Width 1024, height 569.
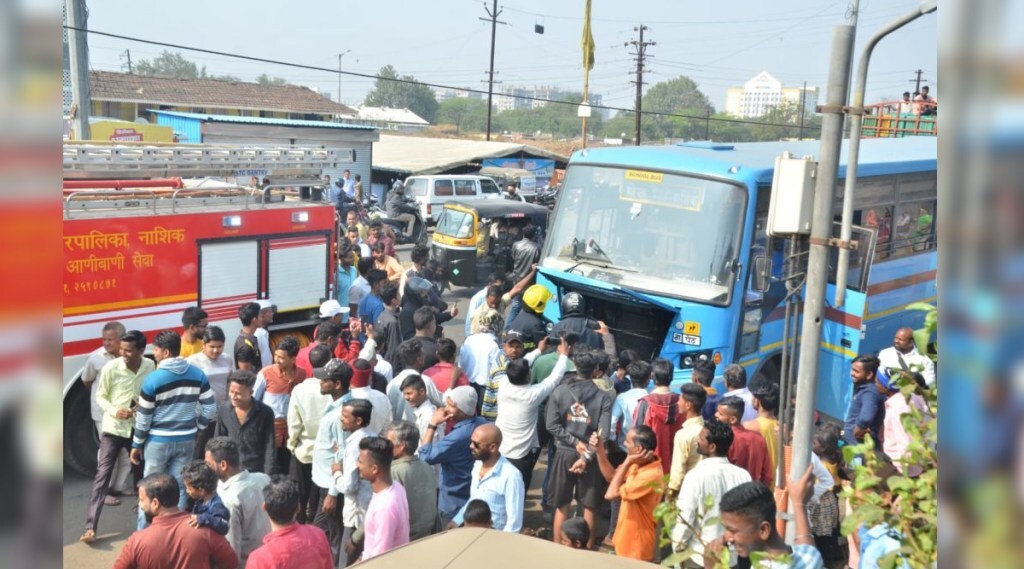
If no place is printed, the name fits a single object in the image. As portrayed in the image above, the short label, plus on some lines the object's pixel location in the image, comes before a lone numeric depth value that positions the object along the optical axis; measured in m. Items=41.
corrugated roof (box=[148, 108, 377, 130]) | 28.77
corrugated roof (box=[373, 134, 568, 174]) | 33.97
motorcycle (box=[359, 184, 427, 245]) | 24.02
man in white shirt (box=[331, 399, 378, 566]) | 5.90
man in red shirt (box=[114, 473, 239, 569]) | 4.63
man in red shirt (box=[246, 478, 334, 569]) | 4.67
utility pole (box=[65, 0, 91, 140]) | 12.02
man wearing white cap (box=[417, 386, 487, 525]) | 6.32
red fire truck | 8.01
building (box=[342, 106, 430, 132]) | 59.07
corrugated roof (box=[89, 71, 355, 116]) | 40.34
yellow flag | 27.78
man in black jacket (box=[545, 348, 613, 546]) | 6.70
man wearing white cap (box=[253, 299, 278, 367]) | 8.54
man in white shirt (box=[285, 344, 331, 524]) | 6.71
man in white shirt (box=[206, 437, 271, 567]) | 5.58
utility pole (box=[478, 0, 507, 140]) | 48.69
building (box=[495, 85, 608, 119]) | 77.31
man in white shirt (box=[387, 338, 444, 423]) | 6.95
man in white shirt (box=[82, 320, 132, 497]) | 7.46
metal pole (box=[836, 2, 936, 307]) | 4.36
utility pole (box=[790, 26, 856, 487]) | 4.52
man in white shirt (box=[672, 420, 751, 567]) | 5.35
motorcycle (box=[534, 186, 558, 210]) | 31.64
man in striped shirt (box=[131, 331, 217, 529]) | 6.56
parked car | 26.05
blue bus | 9.30
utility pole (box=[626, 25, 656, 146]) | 46.50
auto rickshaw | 17.48
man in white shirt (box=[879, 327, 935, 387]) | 8.15
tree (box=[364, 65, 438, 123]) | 95.56
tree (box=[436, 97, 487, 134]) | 89.31
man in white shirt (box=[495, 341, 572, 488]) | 7.00
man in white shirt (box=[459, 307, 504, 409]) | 8.30
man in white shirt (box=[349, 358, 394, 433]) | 6.47
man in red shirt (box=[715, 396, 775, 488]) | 6.12
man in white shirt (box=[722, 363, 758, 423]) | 7.23
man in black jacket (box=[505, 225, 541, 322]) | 13.98
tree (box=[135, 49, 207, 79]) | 87.88
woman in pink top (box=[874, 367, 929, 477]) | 6.53
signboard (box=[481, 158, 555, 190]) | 36.94
